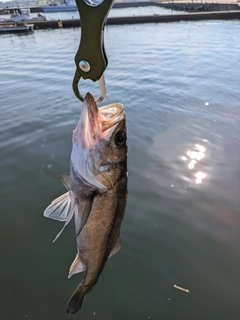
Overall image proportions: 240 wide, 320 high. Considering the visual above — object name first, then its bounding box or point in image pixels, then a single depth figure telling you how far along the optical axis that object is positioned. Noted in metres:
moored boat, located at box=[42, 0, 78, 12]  74.06
